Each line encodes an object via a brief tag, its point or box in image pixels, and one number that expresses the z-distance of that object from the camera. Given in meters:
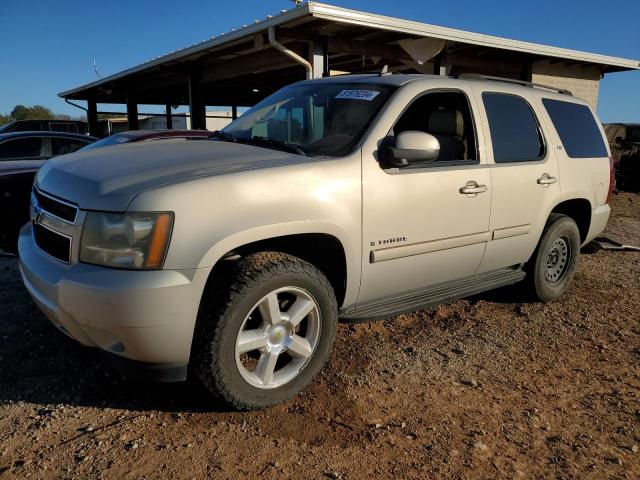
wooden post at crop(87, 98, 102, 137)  22.48
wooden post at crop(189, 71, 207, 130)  14.15
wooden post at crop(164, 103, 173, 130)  22.83
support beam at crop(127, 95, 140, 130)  20.62
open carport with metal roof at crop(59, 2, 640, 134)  9.09
